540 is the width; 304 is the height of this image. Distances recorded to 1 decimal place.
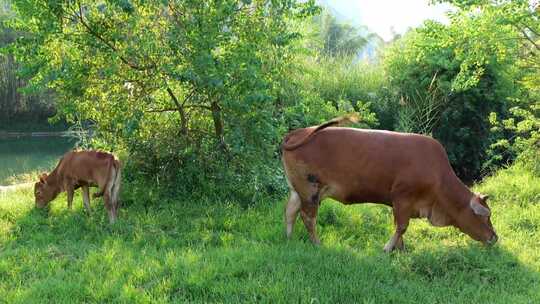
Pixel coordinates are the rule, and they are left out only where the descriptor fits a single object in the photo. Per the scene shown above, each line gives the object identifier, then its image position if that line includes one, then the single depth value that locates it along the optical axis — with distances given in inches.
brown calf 287.7
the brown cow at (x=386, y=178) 235.8
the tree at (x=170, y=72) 287.7
